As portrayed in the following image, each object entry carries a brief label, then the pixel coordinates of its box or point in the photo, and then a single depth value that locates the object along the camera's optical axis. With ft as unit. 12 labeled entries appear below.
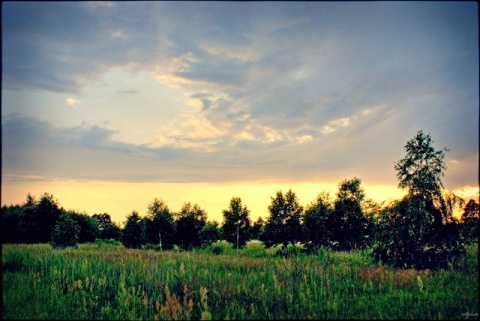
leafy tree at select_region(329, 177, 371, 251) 84.53
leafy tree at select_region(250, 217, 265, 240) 183.34
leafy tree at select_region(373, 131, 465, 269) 42.04
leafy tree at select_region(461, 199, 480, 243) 41.32
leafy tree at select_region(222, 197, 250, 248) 103.35
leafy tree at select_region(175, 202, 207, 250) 119.03
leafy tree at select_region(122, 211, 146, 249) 121.80
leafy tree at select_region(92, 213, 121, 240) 195.00
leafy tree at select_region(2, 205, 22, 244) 120.88
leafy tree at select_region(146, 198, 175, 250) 115.03
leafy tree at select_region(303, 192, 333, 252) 85.10
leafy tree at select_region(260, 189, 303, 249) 87.20
